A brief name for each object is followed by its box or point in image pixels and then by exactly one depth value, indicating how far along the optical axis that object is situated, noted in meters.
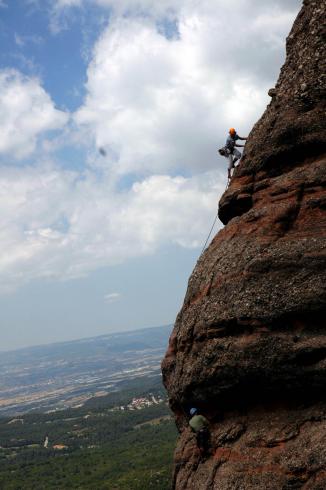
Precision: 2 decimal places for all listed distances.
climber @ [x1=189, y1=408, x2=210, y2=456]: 20.05
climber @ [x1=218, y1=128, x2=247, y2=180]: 28.06
